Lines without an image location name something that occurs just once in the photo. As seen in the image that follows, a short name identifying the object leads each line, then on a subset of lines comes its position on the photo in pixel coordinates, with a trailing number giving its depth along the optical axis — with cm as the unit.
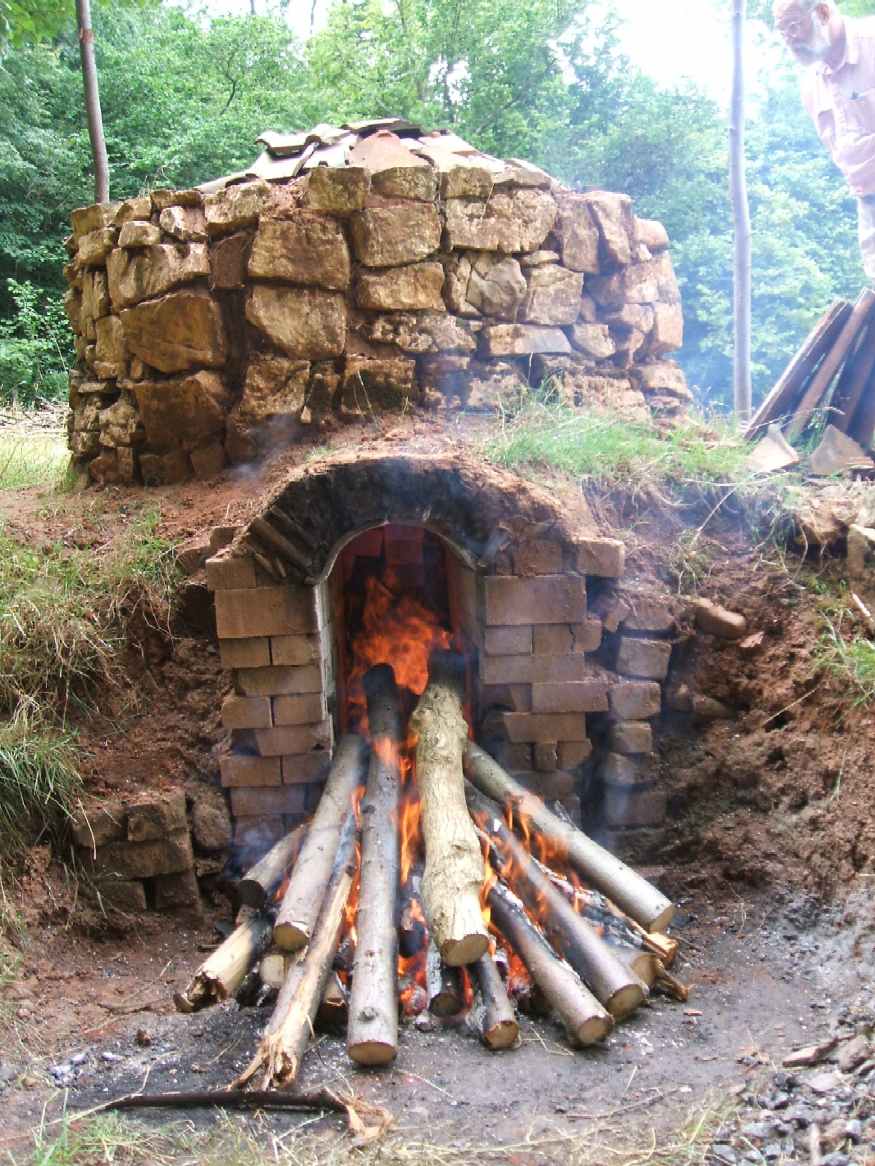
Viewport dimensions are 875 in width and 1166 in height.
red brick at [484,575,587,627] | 420
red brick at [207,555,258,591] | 414
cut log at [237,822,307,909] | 373
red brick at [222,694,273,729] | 425
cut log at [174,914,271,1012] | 323
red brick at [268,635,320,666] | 420
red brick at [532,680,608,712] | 432
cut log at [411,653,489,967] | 318
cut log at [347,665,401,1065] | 294
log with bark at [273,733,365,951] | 331
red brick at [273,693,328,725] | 427
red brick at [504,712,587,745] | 435
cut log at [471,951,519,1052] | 305
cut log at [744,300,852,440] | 570
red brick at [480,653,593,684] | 429
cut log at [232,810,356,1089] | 284
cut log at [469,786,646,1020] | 317
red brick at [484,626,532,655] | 424
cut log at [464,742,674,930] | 346
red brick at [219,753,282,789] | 427
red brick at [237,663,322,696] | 425
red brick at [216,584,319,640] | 416
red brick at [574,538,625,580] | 420
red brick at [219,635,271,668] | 420
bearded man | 607
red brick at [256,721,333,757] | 428
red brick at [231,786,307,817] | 432
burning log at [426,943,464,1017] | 321
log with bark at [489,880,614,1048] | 304
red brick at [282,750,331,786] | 432
